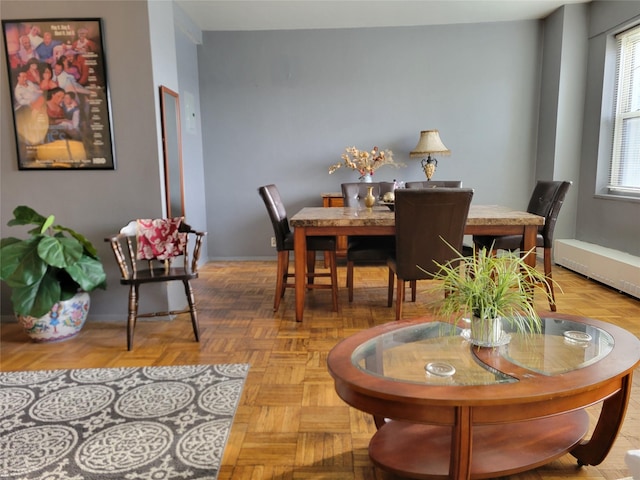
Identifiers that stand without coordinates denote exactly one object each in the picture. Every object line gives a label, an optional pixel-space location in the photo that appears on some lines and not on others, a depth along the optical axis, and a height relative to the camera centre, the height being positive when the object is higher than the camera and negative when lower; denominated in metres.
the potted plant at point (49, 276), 2.52 -0.60
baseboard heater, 3.46 -0.83
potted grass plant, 1.45 -0.42
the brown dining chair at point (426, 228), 2.59 -0.36
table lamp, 4.59 +0.21
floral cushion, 2.88 -0.44
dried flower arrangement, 4.76 +0.06
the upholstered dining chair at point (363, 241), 3.16 -0.55
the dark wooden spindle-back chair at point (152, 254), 2.64 -0.54
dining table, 2.89 -0.39
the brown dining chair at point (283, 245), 3.22 -0.55
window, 3.90 +0.39
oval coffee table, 1.16 -0.59
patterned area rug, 1.57 -1.01
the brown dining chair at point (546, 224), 3.16 -0.42
